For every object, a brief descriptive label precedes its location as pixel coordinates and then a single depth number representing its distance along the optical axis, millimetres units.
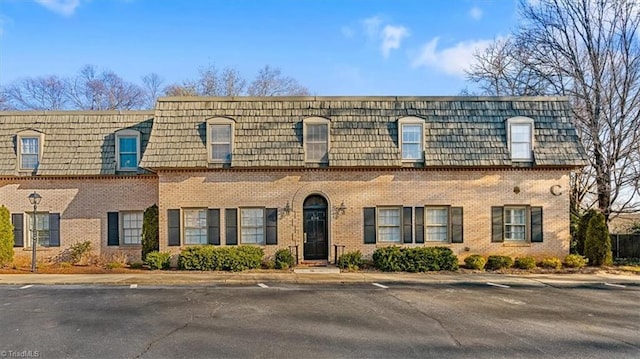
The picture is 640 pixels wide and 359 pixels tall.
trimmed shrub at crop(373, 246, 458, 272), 18188
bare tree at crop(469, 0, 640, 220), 22125
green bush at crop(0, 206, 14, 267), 19188
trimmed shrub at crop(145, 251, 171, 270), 18172
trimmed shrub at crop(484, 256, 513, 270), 18656
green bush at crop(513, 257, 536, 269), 18578
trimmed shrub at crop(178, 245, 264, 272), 18031
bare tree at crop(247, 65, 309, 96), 46500
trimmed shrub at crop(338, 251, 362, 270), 18345
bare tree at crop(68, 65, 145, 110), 51250
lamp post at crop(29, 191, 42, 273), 18344
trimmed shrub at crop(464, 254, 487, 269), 18469
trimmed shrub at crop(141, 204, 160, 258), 19359
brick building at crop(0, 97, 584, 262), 18984
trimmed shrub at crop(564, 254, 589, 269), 18766
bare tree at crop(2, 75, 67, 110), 49000
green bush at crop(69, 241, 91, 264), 19969
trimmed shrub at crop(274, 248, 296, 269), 18344
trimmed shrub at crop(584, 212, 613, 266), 19328
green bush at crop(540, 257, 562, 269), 18750
